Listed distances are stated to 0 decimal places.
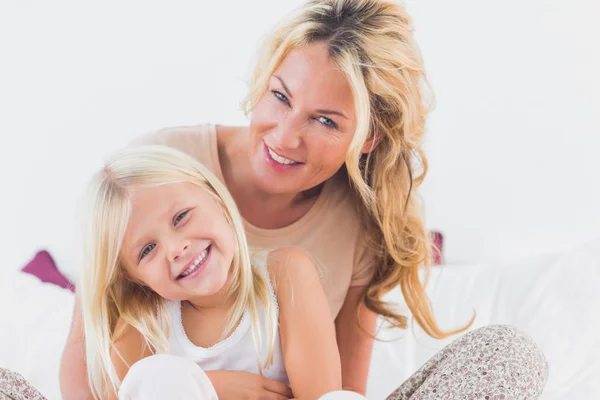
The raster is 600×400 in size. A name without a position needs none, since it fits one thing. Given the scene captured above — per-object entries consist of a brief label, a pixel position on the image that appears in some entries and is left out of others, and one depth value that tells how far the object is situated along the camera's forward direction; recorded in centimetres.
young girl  137
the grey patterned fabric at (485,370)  131
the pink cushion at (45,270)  214
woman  141
